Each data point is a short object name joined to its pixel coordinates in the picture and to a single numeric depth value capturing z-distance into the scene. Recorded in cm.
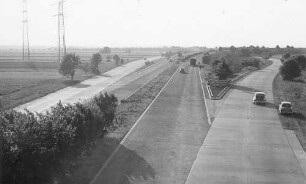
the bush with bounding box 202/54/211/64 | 12550
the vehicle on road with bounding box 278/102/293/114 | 4097
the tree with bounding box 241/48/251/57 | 16177
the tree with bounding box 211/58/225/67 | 8163
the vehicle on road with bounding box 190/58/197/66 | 11880
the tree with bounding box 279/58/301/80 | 7512
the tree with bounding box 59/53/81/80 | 8669
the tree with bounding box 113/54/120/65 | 14861
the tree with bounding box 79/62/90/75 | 10061
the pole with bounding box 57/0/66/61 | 12200
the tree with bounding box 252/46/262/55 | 19035
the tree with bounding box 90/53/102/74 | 10431
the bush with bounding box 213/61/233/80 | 7044
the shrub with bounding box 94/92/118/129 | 3004
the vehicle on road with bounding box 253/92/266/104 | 4803
